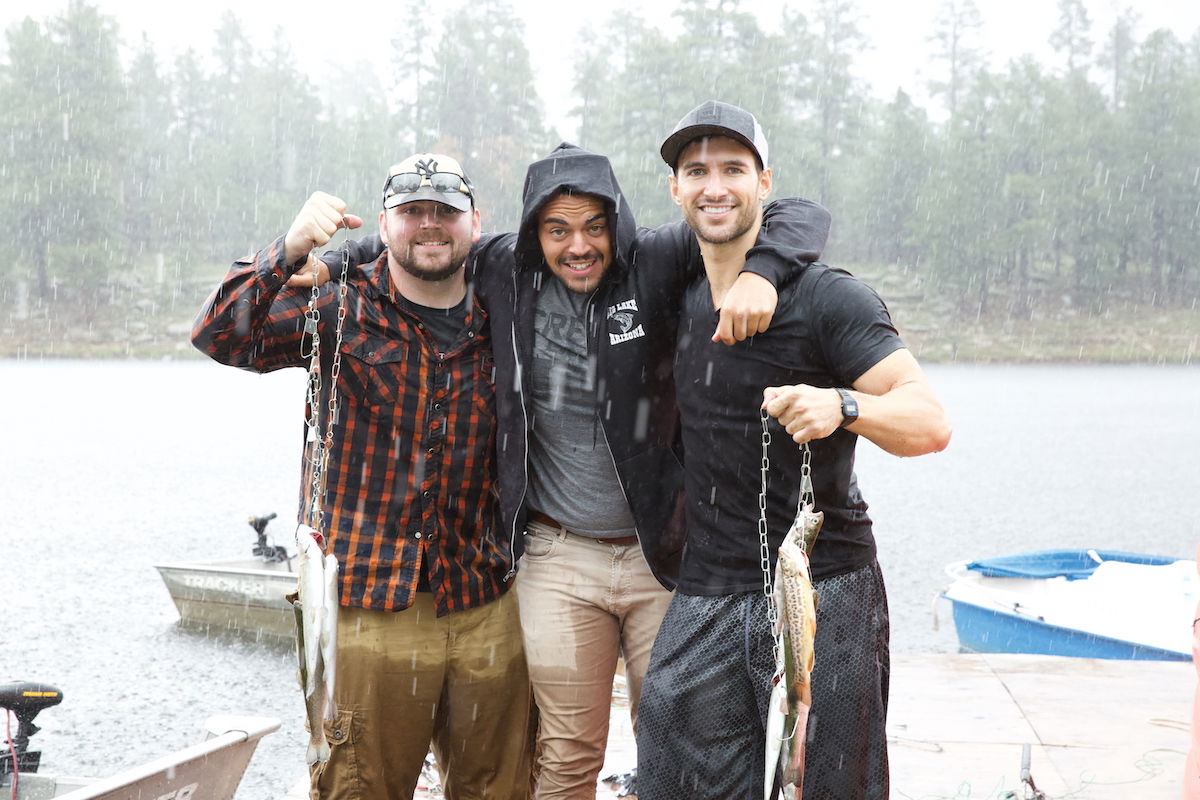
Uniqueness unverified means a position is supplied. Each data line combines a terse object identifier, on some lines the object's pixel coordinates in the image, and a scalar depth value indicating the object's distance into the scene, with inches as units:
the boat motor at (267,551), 474.3
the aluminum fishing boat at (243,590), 464.4
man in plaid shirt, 137.6
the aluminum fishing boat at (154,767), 186.5
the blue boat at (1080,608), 387.2
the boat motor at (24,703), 193.8
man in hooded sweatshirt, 136.7
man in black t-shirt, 116.8
